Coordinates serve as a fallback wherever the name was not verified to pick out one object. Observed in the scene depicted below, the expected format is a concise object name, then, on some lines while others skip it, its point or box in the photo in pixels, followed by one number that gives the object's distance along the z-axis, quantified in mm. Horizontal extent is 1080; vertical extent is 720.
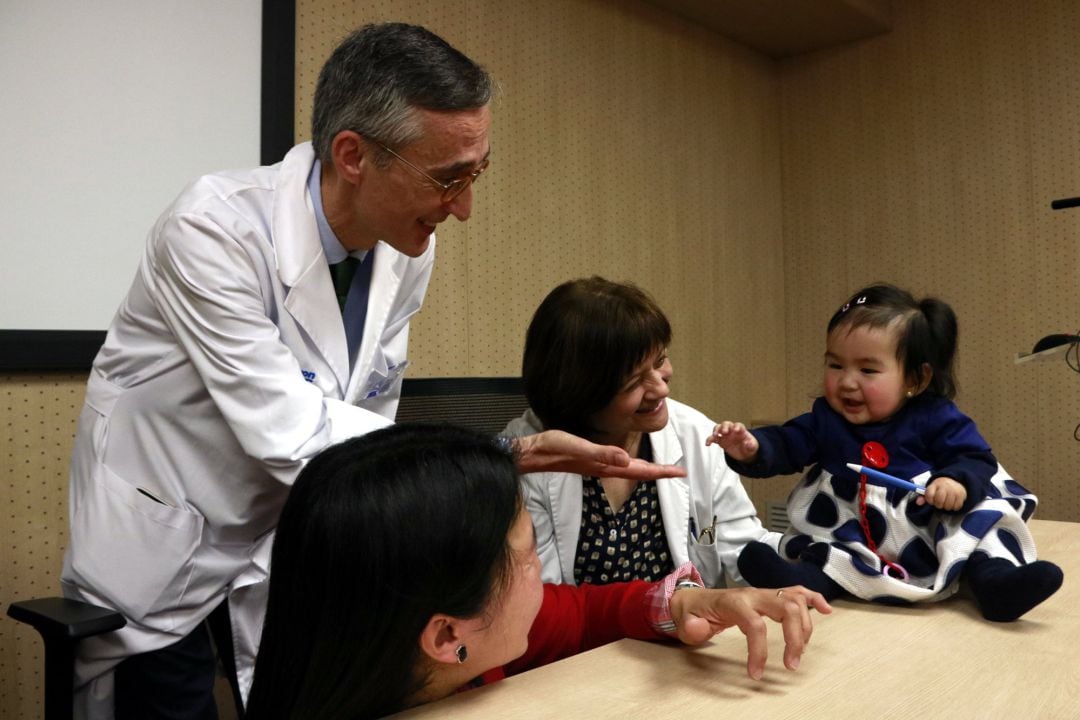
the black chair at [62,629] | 1157
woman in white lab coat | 1649
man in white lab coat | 1317
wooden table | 831
